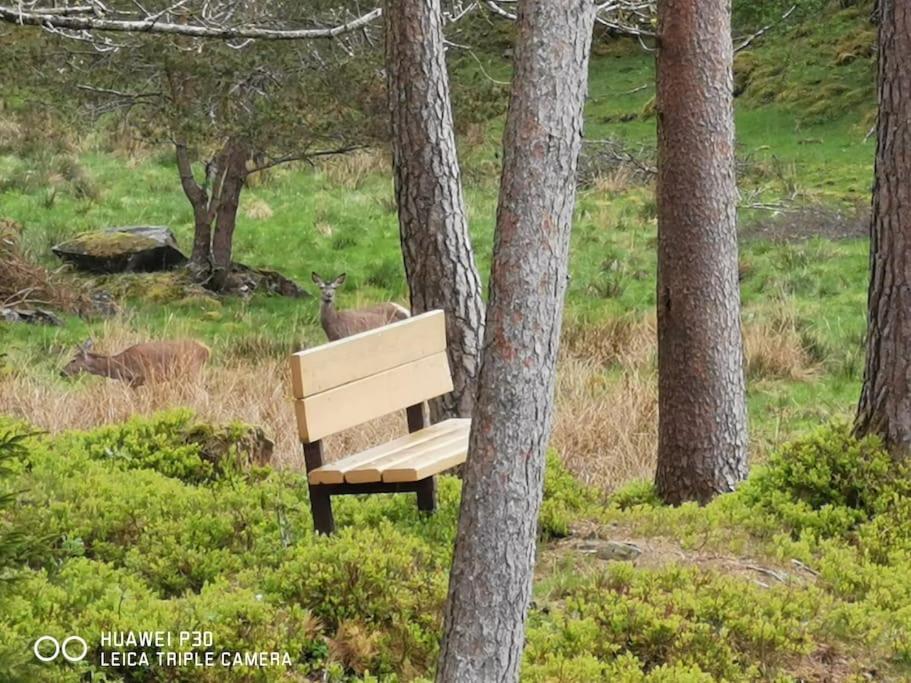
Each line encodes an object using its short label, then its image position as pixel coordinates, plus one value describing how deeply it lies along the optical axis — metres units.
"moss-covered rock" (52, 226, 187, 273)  33.44
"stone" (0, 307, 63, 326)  28.14
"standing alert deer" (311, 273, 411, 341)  24.89
